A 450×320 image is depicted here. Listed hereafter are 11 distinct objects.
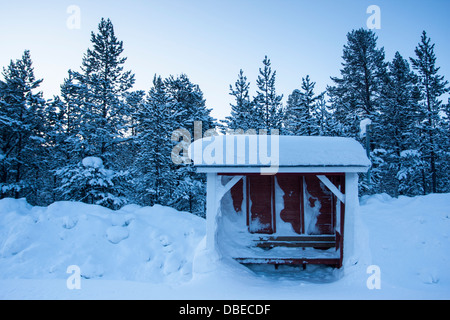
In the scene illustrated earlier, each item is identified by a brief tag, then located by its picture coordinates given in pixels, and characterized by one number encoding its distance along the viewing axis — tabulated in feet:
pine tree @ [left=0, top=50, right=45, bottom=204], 44.93
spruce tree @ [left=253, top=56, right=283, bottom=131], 64.25
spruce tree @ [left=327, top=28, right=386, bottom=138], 56.08
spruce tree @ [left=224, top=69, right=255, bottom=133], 58.59
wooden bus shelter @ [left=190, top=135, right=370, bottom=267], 20.07
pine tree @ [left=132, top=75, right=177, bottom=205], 44.73
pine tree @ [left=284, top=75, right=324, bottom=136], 51.75
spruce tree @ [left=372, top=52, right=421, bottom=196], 51.85
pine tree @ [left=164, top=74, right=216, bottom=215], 46.85
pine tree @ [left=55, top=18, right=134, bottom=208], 40.70
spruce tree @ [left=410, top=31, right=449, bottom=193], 51.88
